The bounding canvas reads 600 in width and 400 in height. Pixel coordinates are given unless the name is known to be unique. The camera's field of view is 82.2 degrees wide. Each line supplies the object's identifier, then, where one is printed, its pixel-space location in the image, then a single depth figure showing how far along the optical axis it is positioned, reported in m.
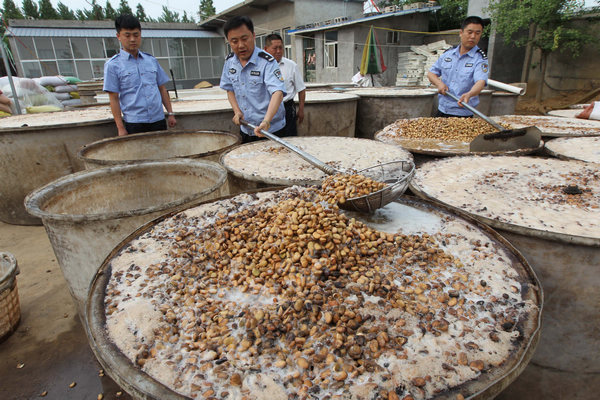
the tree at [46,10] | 39.12
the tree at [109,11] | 40.53
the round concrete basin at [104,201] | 2.04
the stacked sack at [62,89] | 13.19
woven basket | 2.69
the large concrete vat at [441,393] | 1.01
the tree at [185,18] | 52.38
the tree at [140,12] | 46.19
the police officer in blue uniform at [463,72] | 4.32
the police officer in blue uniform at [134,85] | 3.75
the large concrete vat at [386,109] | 5.72
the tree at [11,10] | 37.78
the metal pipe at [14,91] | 6.53
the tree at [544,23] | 10.53
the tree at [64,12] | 44.06
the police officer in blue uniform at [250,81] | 3.28
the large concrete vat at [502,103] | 7.30
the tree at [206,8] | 42.19
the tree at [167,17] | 51.88
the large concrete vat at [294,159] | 2.61
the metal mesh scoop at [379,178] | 1.81
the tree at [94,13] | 34.94
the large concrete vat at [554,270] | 1.77
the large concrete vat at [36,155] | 4.23
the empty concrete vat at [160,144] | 3.58
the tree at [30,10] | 38.72
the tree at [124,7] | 42.72
